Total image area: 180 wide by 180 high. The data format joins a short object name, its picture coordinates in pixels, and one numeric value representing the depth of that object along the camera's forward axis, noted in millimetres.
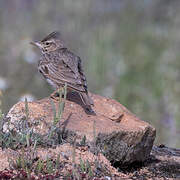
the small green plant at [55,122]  9680
